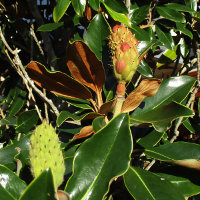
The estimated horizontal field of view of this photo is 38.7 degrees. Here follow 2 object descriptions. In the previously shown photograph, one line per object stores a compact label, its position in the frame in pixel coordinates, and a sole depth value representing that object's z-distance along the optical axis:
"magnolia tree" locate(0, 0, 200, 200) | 0.89
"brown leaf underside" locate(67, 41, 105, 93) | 0.99
